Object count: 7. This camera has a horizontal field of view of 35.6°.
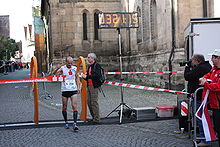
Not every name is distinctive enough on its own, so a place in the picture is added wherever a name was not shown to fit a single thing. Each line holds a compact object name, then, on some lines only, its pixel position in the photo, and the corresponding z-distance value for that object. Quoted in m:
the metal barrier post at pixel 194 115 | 5.82
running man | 8.08
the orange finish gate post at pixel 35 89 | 8.66
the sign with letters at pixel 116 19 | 9.77
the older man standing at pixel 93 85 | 8.54
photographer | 6.41
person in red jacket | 5.39
